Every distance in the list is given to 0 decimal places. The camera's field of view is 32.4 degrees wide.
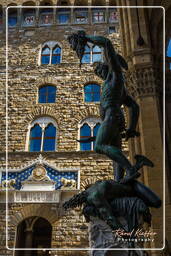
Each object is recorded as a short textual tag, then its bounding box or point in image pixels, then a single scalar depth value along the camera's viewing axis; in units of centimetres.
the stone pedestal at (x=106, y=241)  248
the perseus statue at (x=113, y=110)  287
